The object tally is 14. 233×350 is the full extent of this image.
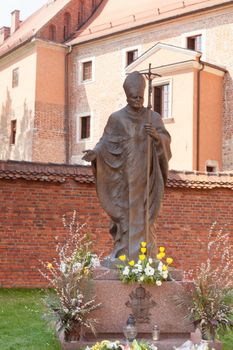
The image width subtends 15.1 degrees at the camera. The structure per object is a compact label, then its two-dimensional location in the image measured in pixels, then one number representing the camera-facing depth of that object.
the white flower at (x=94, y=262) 10.44
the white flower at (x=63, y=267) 9.52
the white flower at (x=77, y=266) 9.46
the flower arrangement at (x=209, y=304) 9.38
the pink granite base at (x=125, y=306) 9.53
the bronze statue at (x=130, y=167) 9.87
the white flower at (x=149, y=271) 9.38
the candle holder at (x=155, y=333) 9.27
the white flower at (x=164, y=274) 9.50
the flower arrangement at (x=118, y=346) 8.10
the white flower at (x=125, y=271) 9.38
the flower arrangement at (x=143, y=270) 9.40
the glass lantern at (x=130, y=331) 8.90
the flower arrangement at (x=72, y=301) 9.21
